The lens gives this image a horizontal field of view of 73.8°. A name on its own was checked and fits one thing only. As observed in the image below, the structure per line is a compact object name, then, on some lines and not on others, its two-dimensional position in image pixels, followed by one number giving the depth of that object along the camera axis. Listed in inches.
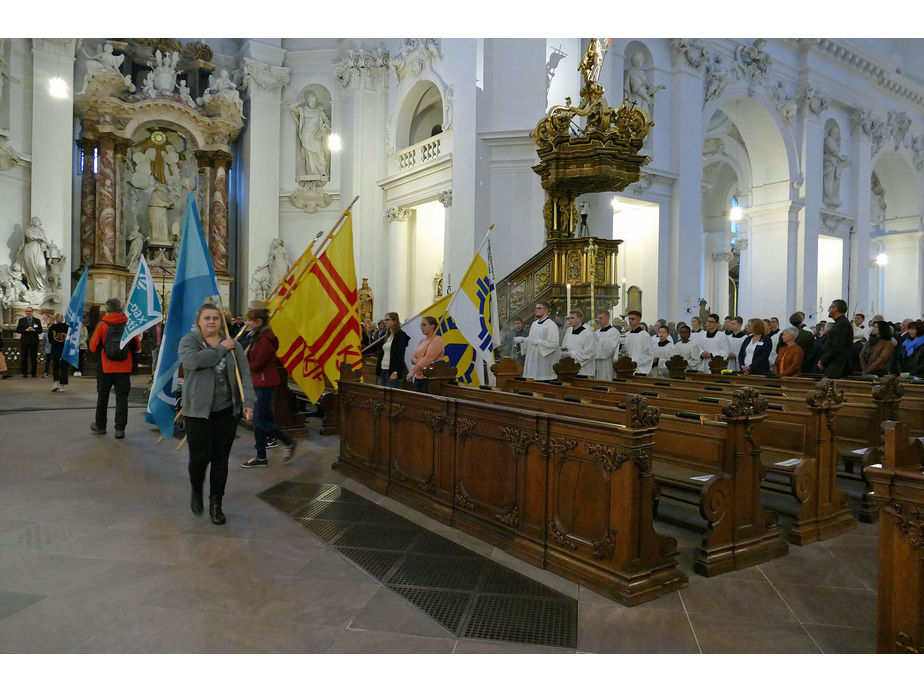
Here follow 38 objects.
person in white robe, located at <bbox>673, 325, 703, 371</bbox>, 397.4
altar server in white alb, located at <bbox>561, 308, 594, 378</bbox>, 344.2
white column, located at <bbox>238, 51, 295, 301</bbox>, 745.0
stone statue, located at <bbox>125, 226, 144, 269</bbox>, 706.2
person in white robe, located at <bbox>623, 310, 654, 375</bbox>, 368.2
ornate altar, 673.0
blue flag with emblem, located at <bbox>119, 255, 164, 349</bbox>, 275.0
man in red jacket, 286.2
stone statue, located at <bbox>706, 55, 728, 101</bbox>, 645.3
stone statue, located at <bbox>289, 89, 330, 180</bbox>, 757.9
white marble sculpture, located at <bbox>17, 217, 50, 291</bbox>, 585.6
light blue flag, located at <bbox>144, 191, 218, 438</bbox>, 198.8
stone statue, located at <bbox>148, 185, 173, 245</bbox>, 729.0
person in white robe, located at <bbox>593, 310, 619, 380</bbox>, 349.4
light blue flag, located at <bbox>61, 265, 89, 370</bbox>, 414.0
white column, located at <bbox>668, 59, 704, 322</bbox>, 603.8
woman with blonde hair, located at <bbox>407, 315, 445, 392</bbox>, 255.6
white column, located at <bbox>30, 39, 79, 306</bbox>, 608.7
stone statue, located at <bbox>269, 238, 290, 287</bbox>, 748.0
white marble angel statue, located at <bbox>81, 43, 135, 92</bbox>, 655.1
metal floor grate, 119.2
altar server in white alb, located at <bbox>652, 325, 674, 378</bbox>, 399.2
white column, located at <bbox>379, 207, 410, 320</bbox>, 701.9
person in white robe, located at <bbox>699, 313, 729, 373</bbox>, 405.7
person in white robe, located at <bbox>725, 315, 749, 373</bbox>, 410.0
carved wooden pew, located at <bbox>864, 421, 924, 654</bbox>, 93.8
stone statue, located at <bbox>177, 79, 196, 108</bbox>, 725.3
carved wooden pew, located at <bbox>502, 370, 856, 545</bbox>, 169.5
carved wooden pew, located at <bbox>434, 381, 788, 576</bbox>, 147.4
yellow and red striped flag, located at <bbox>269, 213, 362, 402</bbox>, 253.0
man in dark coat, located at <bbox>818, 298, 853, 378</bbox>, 303.0
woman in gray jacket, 170.6
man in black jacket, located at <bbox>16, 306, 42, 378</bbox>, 535.5
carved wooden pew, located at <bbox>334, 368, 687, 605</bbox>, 131.8
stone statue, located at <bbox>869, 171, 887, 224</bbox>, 1010.7
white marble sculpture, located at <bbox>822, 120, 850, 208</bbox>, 808.9
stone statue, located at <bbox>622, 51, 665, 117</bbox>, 580.1
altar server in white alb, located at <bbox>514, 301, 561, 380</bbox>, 342.3
